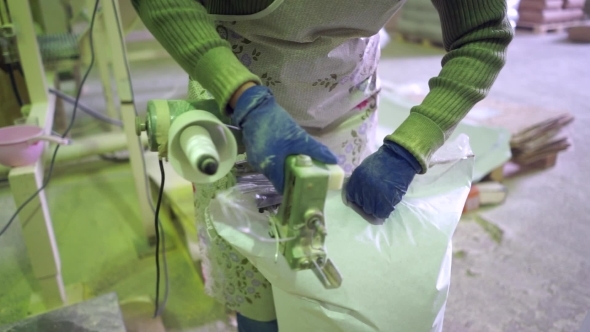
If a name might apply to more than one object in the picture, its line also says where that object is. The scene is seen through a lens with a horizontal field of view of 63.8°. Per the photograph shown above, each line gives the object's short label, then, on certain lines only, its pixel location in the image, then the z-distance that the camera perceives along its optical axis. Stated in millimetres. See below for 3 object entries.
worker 470
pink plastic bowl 840
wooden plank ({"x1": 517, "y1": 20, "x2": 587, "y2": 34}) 3387
